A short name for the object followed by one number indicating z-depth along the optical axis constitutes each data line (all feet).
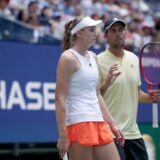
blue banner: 51.71
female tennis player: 27.70
